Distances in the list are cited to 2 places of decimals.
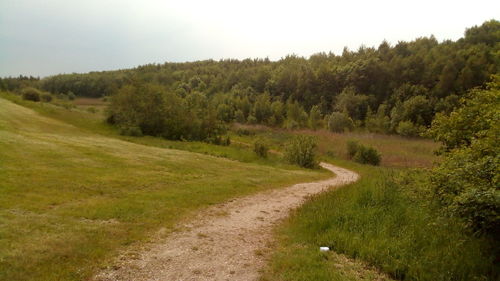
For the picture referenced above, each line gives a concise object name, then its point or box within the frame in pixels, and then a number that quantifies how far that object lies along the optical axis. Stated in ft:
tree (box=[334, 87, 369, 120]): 273.13
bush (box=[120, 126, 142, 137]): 134.21
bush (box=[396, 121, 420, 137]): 194.80
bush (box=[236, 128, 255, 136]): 220.23
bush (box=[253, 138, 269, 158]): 104.83
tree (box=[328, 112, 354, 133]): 219.82
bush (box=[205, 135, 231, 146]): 140.36
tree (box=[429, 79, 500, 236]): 19.03
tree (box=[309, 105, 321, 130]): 262.75
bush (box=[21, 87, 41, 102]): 209.05
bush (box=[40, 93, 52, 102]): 232.39
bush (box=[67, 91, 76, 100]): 364.75
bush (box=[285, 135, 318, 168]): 96.08
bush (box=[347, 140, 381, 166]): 114.11
